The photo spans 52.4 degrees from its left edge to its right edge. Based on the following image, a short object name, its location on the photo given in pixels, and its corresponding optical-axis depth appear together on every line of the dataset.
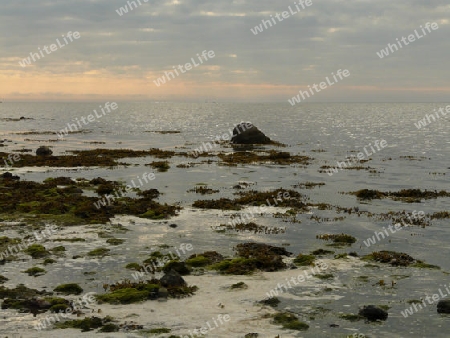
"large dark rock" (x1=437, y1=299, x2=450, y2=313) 16.58
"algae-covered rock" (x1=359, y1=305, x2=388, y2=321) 15.98
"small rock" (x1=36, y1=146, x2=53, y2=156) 61.47
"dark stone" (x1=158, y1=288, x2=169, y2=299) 17.64
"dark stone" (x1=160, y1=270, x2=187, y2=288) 18.34
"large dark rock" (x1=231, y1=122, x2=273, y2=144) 86.12
